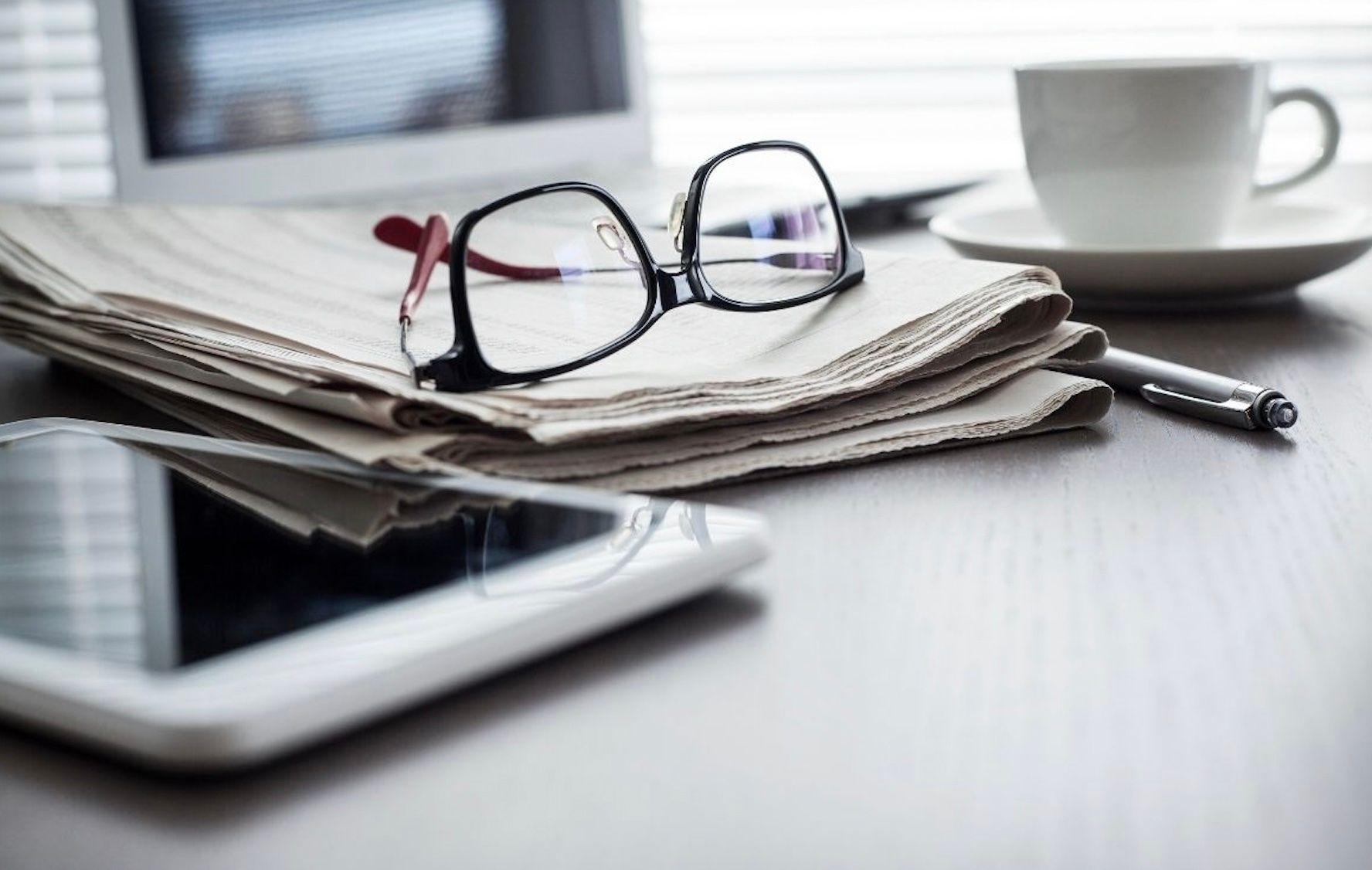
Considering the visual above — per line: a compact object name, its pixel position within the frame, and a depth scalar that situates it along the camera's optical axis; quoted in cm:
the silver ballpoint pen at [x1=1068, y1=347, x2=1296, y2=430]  45
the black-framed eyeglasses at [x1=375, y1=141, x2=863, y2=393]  46
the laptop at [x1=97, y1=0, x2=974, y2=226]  95
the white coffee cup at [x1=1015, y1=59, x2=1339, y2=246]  63
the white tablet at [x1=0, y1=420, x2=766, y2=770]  25
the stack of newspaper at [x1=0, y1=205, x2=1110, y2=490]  40
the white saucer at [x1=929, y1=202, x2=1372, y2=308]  60
